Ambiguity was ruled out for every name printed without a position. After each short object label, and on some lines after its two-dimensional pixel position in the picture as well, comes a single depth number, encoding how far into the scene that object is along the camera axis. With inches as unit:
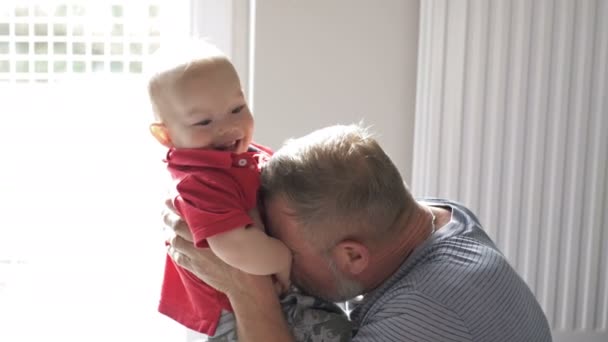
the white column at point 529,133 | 113.2
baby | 63.2
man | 61.0
